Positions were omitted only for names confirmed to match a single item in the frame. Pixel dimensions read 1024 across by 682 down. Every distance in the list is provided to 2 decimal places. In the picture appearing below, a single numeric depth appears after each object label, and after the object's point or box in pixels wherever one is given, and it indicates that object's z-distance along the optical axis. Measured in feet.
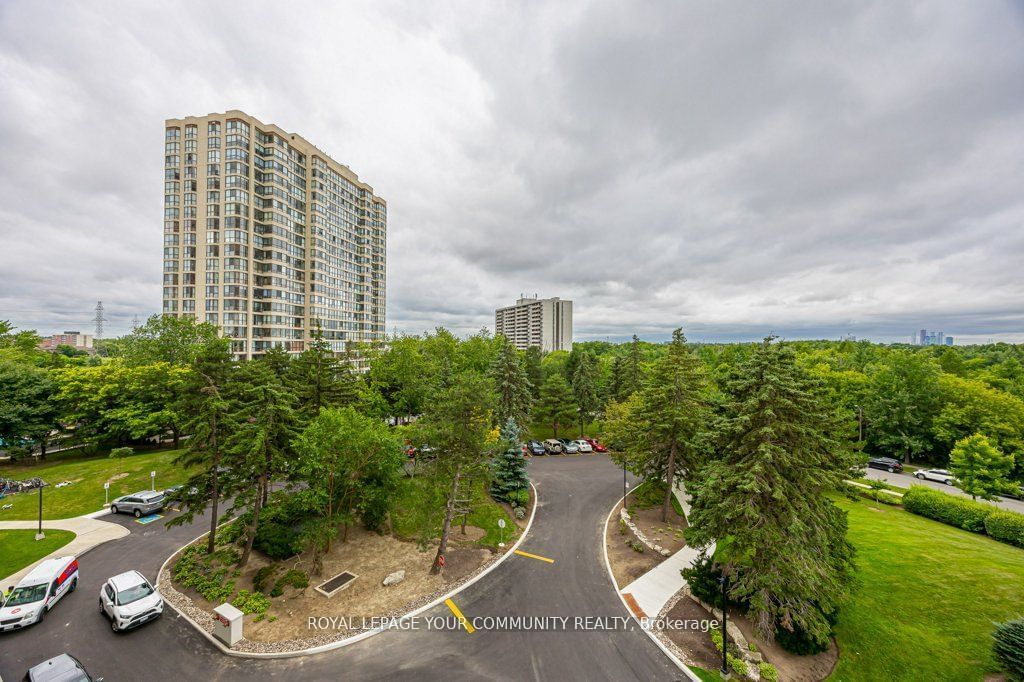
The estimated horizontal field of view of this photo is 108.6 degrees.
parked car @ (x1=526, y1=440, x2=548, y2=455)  138.10
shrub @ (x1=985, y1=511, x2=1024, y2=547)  69.62
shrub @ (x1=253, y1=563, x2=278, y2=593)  56.85
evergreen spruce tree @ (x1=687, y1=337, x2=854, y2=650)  44.73
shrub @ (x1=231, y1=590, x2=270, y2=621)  51.85
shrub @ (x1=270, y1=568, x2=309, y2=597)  55.95
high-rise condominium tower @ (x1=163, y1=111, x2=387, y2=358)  189.16
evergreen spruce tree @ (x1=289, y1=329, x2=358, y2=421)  83.25
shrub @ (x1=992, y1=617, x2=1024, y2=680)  38.52
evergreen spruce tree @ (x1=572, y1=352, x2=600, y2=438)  157.48
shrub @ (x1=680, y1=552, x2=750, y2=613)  53.42
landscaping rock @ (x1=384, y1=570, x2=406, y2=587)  59.06
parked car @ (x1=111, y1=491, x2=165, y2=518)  82.79
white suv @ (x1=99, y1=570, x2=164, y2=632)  47.67
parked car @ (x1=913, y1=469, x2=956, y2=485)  115.66
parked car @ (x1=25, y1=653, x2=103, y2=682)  35.94
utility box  45.96
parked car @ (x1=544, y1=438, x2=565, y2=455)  139.85
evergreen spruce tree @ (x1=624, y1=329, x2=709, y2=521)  81.30
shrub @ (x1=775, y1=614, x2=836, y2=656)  46.85
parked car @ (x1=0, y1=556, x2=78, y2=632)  47.70
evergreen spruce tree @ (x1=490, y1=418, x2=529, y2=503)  89.10
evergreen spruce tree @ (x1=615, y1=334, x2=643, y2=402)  151.84
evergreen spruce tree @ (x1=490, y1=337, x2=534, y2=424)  127.44
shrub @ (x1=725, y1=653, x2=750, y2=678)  42.65
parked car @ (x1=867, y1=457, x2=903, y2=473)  130.41
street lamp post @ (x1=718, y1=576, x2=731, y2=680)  42.32
